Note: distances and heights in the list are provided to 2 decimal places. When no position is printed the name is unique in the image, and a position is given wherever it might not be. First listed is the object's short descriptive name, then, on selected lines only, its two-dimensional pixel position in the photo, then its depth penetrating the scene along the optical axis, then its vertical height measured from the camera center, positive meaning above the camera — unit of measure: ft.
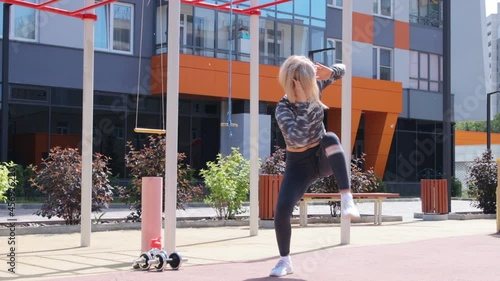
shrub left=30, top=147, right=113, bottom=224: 47.29 -0.75
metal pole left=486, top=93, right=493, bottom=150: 135.13 +10.59
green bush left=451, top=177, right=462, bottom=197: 137.95 -2.19
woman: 23.00 +1.21
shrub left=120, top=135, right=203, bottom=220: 51.03 +0.25
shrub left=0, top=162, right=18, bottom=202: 45.01 -0.56
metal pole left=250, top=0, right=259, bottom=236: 41.88 +3.26
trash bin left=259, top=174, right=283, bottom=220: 52.13 -1.31
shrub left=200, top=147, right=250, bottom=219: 54.95 -0.71
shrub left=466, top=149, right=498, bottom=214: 69.46 -0.57
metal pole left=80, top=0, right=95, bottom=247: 36.63 +1.64
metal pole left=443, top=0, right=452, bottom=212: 68.95 +6.81
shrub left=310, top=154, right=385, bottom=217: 60.54 -0.74
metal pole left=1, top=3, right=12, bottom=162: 71.20 +8.33
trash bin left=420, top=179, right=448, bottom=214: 65.41 -1.70
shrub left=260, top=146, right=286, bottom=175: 60.13 +0.66
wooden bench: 54.24 -1.68
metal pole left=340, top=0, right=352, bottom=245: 38.14 +3.96
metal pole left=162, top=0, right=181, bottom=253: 29.17 +0.83
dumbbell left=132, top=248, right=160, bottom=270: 25.99 -2.76
